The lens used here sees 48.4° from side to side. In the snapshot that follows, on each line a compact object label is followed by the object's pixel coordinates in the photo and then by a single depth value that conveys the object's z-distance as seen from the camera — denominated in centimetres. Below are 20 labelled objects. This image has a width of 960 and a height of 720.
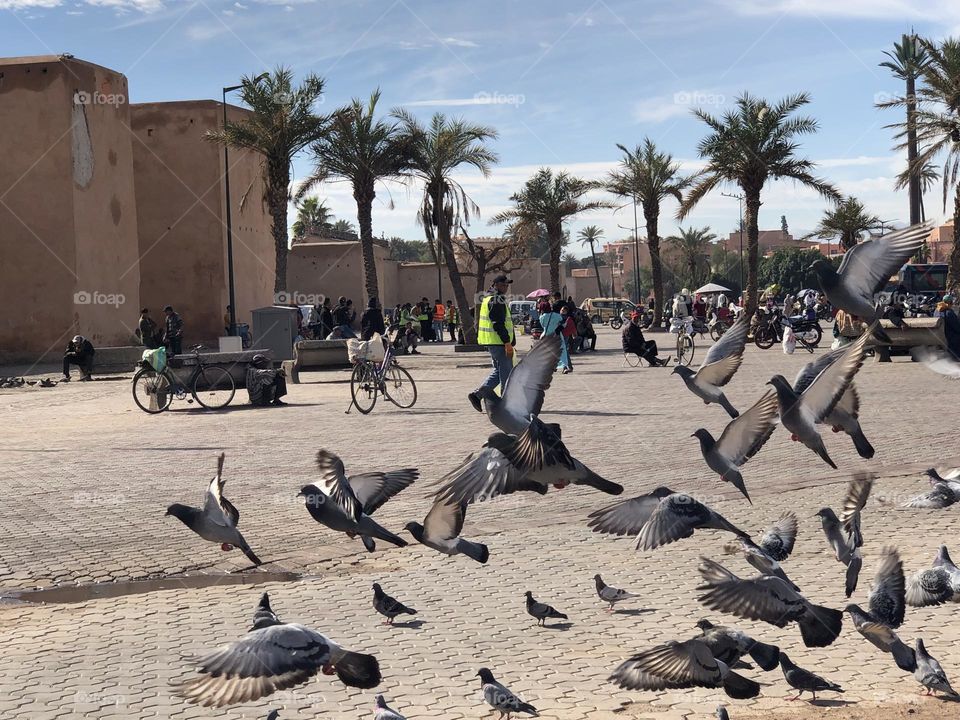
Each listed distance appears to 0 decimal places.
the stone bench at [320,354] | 2469
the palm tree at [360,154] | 3847
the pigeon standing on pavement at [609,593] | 620
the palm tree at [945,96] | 2917
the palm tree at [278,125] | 3847
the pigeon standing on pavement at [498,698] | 415
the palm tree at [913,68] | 2756
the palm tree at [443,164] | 3916
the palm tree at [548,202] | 4925
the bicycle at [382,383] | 1778
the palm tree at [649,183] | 4694
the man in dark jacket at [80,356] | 2803
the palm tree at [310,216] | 8744
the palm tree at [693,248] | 9650
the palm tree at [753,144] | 3328
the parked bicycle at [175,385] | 1881
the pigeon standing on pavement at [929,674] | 435
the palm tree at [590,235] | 11136
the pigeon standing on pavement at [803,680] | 451
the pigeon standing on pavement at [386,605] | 586
